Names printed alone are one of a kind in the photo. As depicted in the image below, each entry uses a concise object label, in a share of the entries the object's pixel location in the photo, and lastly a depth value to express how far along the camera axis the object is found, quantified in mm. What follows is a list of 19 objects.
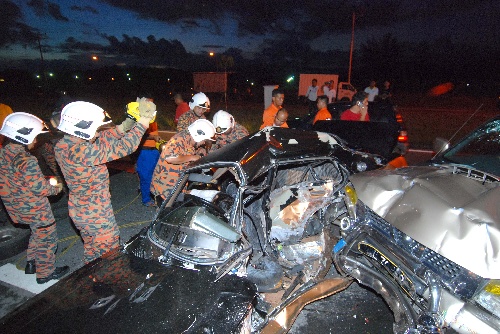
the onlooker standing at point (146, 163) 5492
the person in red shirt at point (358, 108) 6070
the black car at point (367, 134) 5016
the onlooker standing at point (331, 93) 15030
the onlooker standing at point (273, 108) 6379
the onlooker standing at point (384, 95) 11332
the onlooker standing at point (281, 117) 5400
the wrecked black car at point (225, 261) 2162
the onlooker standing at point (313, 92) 13281
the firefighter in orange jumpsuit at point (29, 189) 3525
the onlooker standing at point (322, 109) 6590
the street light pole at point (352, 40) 20316
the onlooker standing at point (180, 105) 7898
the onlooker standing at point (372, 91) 13203
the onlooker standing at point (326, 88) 14828
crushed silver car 2146
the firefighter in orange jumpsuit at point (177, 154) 4082
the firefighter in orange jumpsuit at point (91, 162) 3146
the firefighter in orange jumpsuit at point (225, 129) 4902
